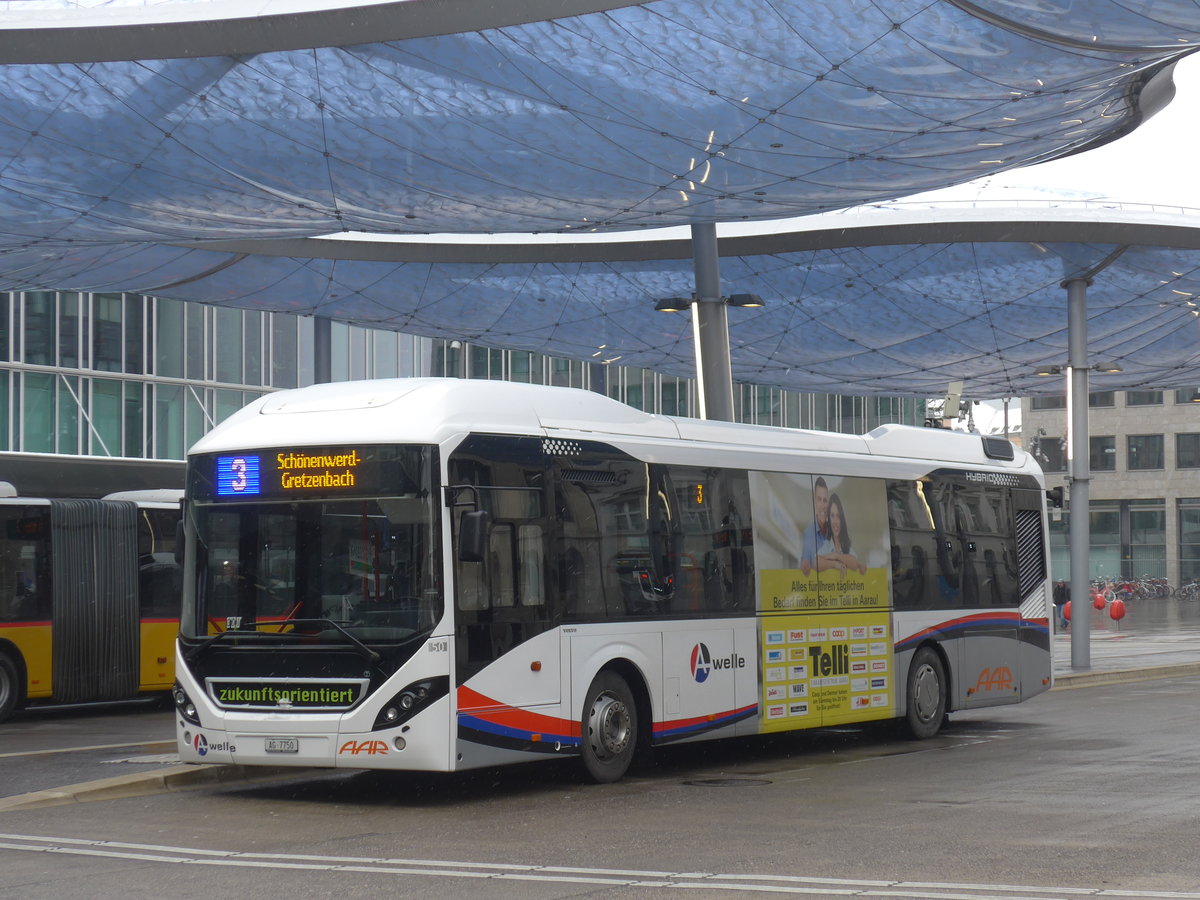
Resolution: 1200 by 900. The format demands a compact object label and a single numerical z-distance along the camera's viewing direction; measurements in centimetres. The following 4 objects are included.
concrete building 9069
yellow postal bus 2145
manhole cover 1356
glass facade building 4153
